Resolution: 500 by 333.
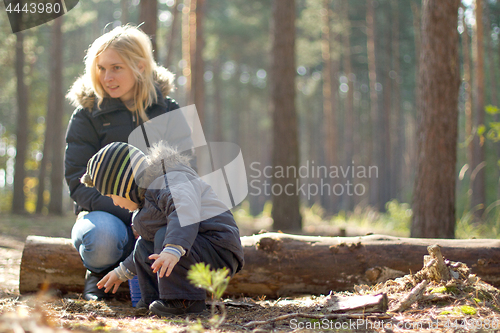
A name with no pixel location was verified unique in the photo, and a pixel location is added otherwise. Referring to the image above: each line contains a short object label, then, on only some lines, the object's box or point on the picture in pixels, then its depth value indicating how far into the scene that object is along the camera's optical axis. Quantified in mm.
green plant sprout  1516
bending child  2312
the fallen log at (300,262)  3119
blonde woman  3059
